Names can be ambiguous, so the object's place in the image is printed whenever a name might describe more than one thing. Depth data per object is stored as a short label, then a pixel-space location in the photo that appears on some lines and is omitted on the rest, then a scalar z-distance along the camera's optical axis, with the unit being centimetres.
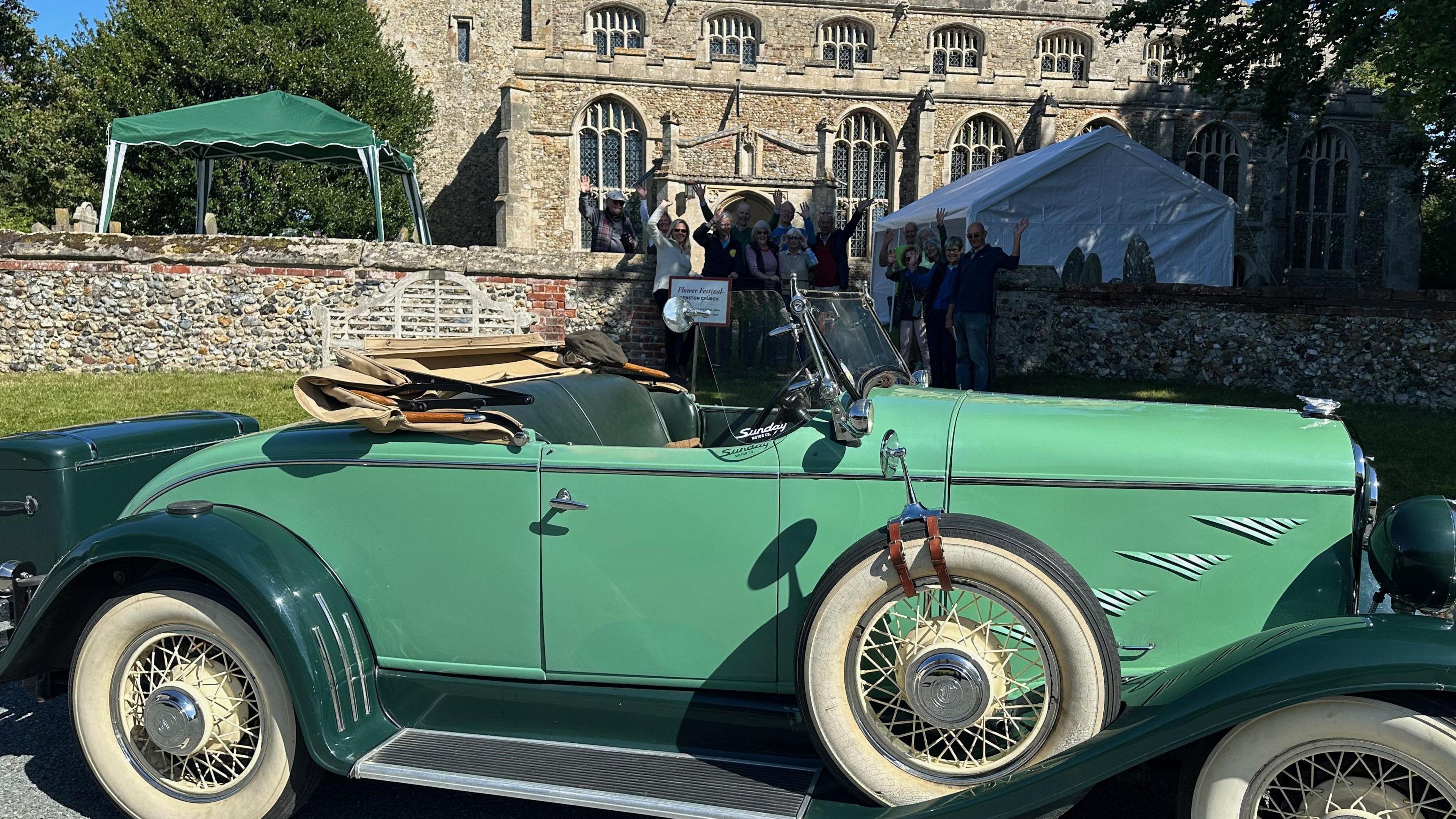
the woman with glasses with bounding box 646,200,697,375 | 1205
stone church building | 3131
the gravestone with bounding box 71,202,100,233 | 1825
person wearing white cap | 1380
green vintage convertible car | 242
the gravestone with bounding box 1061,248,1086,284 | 1572
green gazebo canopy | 1391
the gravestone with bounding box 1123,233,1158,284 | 1691
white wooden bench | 1196
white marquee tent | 1795
